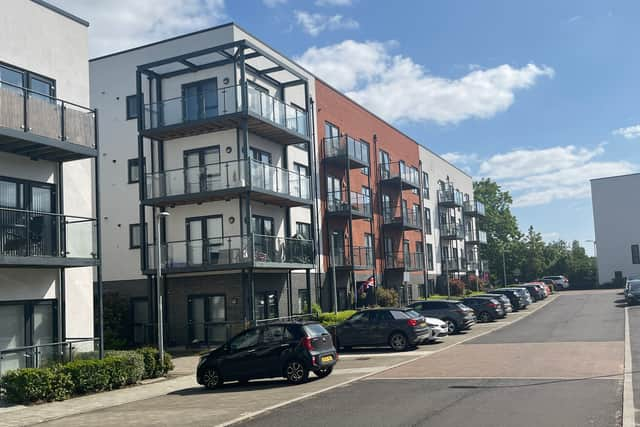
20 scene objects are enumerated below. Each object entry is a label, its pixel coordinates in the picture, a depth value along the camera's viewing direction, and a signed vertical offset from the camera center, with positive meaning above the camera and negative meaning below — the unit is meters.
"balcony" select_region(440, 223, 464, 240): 56.66 +3.40
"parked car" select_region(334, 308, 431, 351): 21.98 -1.84
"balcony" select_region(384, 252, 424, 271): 42.19 +0.81
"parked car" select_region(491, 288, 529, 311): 40.63 -1.74
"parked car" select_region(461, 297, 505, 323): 33.19 -1.89
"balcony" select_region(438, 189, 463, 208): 57.34 +6.35
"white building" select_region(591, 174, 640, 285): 73.50 +4.29
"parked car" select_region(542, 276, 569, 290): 72.12 -1.66
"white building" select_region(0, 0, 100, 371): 16.05 +2.76
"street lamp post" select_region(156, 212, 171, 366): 18.31 -1.06
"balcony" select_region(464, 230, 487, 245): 63.75 +3.24
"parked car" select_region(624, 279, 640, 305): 39.34 -1.77
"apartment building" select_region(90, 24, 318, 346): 25.69 +4.00
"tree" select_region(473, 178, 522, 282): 79.88 +5.37
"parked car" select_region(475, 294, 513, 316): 35.14 -1.68
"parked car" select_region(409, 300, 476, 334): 27.50 -1.70
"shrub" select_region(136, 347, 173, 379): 17.88 -2.14
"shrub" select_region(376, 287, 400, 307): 36.31 -1.27
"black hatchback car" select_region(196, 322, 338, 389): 15.32 -1.76
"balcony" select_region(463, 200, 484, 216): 65.19 +6.20
